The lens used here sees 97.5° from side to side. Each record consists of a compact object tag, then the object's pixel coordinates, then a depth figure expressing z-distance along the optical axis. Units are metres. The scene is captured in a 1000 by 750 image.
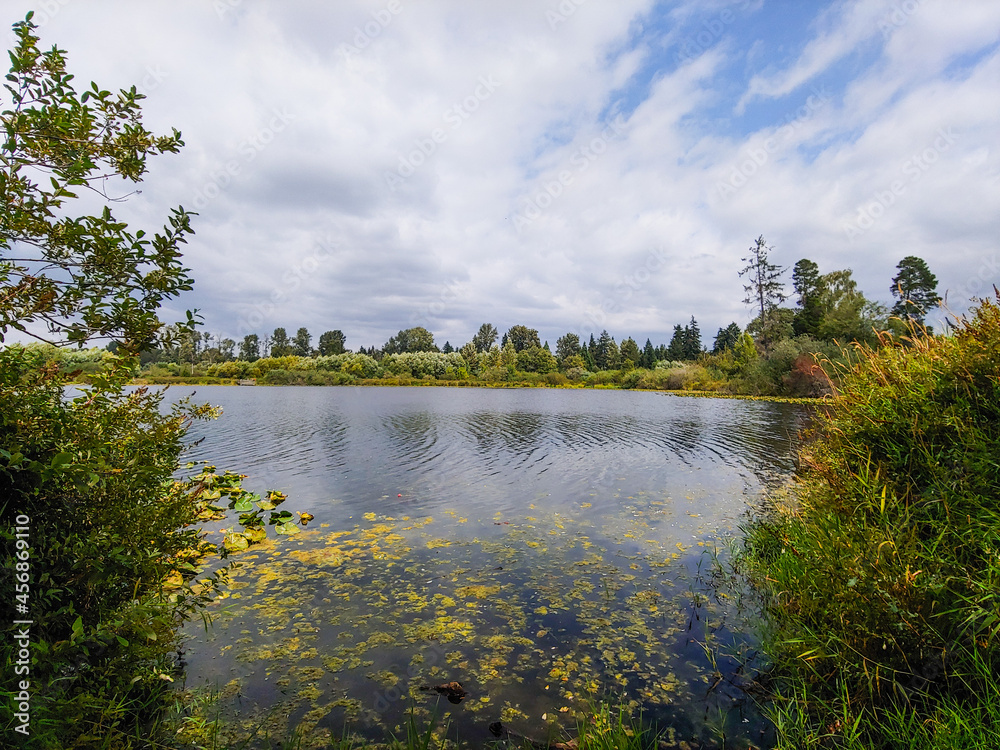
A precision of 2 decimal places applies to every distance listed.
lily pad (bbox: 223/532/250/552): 8.82
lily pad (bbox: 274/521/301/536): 10.01
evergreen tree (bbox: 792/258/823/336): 60.31
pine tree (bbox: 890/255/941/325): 55.12
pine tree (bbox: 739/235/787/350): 62.59
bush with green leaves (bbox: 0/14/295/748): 3.00
